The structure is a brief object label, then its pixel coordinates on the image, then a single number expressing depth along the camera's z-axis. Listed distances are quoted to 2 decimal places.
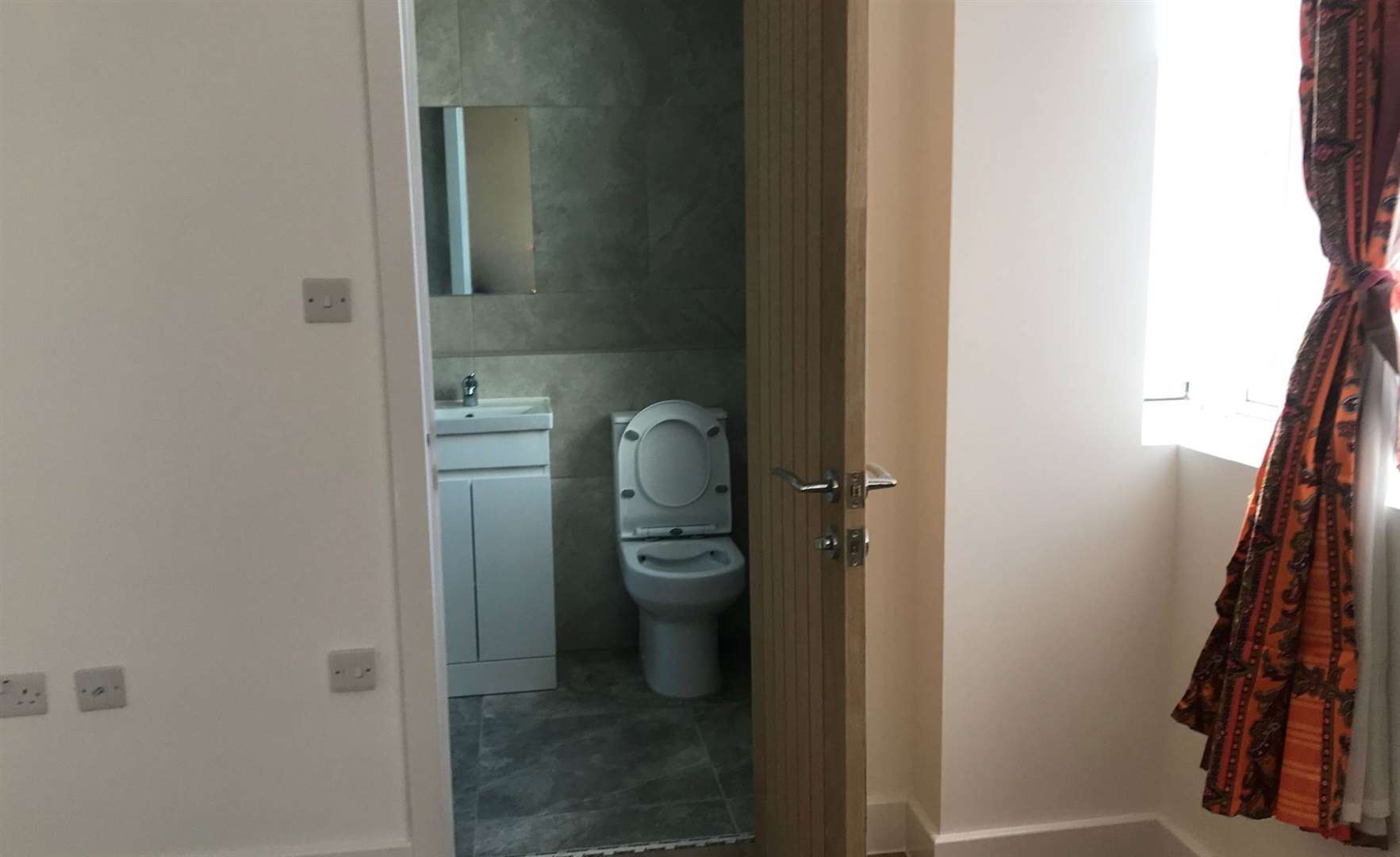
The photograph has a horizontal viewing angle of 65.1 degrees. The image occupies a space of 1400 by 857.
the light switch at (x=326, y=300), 2.31
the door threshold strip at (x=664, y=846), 2.59
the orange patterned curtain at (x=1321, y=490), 1.66
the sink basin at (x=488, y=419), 3.40
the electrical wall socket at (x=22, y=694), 2.33
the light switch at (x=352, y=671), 2.43
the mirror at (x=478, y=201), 3.69
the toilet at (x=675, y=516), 3.52
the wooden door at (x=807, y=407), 1.69
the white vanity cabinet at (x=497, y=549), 3.45
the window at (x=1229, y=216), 2.24
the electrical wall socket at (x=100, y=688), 2.35
